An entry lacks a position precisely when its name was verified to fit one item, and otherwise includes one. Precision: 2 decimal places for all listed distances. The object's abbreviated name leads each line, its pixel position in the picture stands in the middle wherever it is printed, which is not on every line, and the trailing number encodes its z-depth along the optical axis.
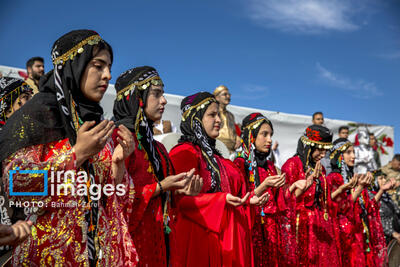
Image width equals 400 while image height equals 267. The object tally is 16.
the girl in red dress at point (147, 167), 2.70
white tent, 8.19
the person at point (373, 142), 11.11
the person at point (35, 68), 5.57
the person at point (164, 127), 6.72
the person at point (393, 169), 8.83
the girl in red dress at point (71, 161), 1.93
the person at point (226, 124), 7.47
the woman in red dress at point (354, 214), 5.73
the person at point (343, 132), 10.08
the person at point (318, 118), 9.50
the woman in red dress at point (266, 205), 4.38
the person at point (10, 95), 3.12
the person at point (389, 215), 7.21
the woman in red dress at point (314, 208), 5.00
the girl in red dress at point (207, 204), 3.43
